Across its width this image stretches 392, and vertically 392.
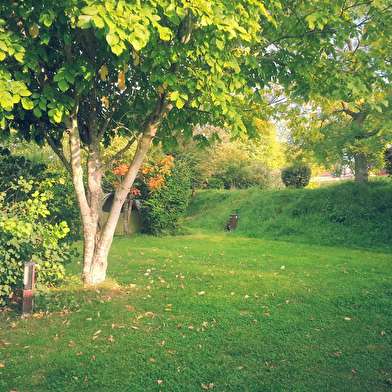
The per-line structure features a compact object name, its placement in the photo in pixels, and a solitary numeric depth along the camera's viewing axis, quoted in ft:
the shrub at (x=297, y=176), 65.67
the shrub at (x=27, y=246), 16.05
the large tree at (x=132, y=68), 12.89
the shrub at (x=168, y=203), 47.18
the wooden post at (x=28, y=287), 16.22
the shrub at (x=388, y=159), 42.91
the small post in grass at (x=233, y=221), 51.47
